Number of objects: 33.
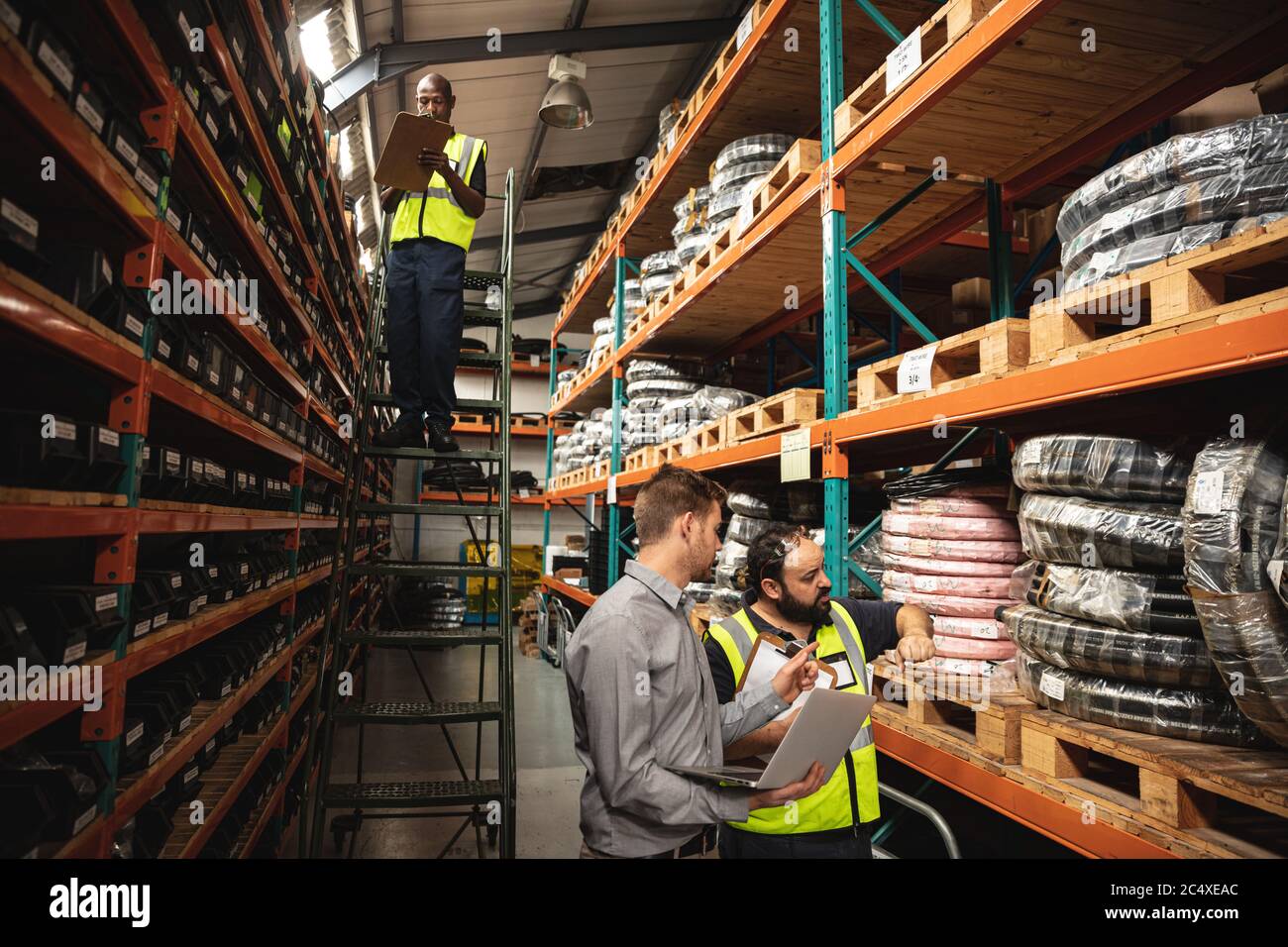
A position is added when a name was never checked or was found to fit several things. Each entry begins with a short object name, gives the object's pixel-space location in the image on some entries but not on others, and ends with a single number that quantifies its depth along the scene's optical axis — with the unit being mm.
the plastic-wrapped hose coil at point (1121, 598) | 2197
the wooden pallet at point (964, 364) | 2555
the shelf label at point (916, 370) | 2955
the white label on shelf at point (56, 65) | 1692
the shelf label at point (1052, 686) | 2443
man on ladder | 4520
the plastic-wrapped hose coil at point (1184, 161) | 2064
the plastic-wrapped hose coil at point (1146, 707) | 2117
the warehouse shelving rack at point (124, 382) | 1608
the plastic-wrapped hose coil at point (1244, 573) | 1793
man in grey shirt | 2033
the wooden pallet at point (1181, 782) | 1832
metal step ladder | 3389
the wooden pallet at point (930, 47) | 2725
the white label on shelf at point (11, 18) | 1541
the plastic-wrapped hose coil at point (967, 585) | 3068
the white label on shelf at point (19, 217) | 1646
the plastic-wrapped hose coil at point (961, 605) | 3055
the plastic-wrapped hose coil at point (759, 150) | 5062
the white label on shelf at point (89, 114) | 1866
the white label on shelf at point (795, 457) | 3684
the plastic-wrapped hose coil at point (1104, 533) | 2209
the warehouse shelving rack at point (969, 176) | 2305
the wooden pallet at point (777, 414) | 4039
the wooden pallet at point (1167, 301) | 1839
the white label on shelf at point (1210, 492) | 1881
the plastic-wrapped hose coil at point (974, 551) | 3100
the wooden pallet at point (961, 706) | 2512
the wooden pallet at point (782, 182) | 3875
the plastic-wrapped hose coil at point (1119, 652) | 2154
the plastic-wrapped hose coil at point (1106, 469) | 2244
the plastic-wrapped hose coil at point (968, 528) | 3111
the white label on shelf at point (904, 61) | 3020
